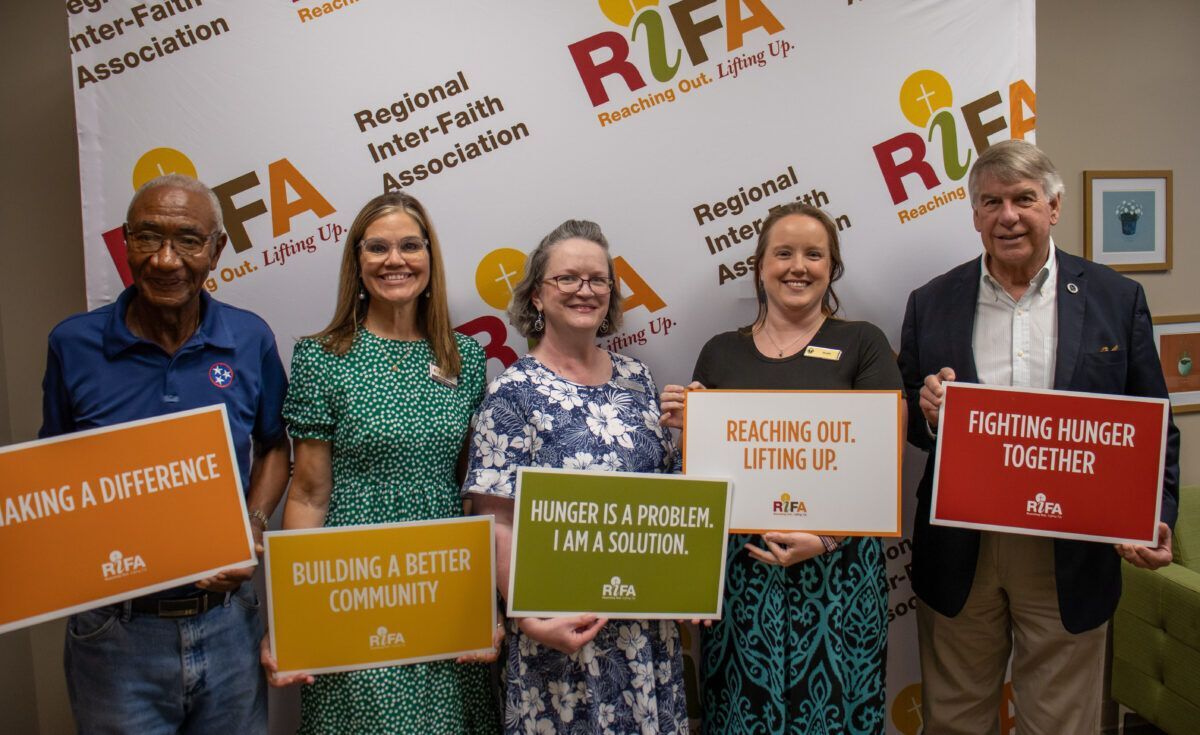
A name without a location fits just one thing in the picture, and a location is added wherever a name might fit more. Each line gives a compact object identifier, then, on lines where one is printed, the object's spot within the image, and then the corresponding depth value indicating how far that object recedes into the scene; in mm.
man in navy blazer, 1925
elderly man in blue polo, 1607
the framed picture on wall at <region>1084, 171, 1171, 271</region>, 2969
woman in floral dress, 1766
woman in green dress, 1743
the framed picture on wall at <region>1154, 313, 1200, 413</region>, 3061
